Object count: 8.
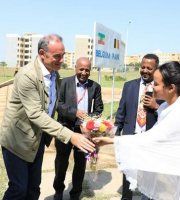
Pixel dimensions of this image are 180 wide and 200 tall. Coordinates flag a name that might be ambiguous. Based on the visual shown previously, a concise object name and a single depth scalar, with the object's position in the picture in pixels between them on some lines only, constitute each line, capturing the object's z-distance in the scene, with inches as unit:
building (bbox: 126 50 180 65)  6681.1
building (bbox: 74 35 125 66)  3814.0
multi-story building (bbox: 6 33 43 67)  4352.9
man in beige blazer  108.7
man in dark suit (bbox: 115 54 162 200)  142.3
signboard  292.6
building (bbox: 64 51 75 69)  5846.5
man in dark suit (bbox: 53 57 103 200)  159.9
